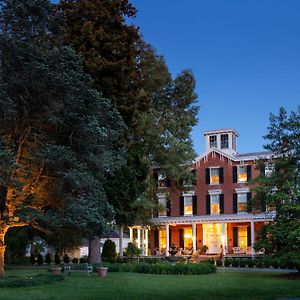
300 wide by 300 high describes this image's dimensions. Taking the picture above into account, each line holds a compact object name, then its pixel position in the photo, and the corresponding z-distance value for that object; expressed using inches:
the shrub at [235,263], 1215.5
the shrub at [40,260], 1366.4
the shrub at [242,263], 1211.0
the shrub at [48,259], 1367.3
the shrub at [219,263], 1244.1
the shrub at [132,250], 1530.2
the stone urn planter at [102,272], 842.6
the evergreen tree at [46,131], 754.2
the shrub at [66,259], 1341.4
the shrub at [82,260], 1312.6
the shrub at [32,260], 1364.8
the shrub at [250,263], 1212.5
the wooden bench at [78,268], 1025.5
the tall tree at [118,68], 971.1
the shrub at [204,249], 1686.2
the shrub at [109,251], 1297.7
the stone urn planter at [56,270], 848.7
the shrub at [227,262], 1223.6
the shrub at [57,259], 1346.6
